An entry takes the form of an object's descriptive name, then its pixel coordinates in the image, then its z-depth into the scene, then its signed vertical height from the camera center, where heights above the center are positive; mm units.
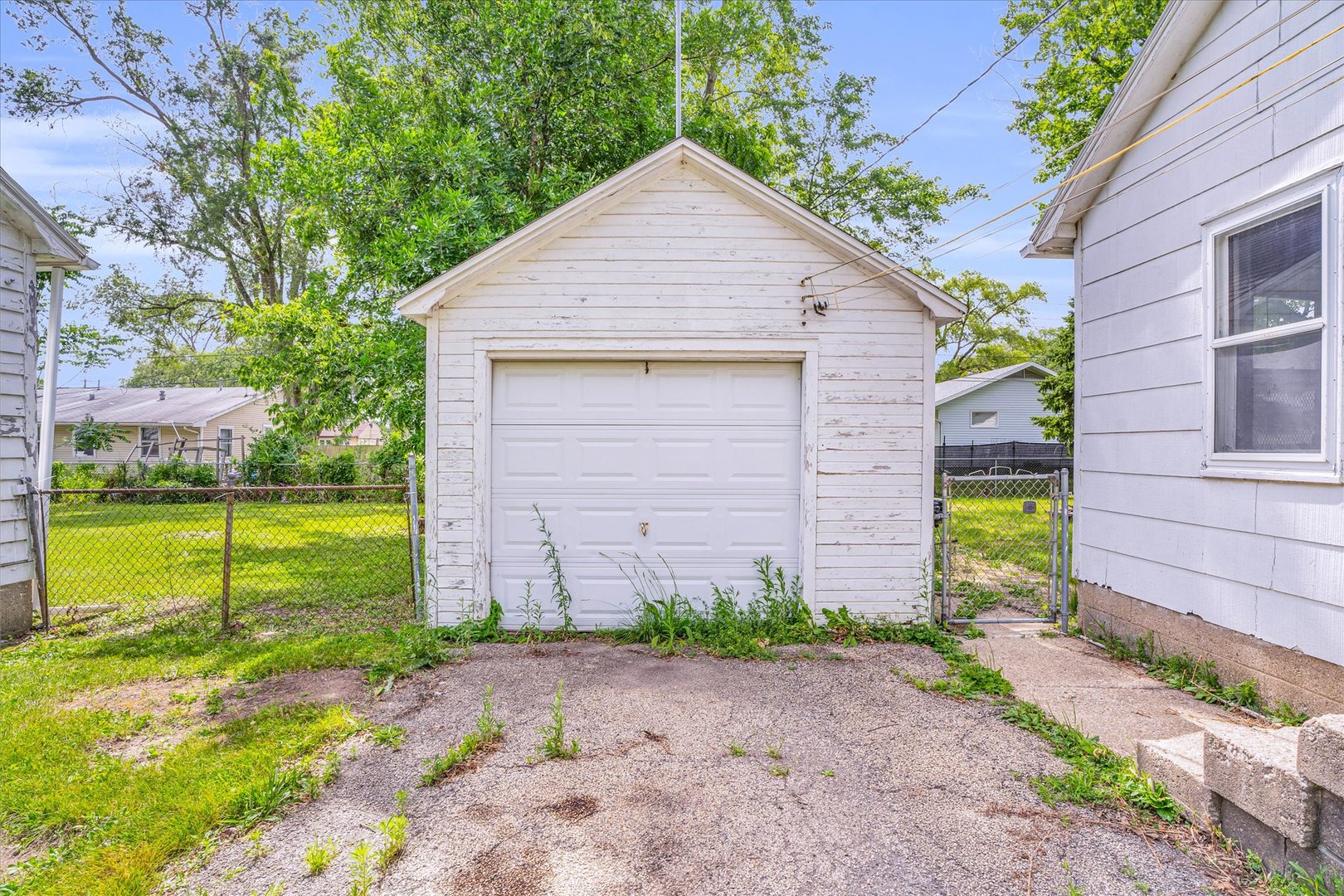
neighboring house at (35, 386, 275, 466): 26328 +1197
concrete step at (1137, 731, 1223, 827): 2602 -1260
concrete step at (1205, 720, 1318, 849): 2215 -1087
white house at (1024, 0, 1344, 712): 3414 +697
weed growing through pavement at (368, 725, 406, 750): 3600 -1535
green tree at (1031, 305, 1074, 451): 15312 +1611
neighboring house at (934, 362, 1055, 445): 25969 +1919
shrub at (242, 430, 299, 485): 17705 -238
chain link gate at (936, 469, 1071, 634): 5684 -1344
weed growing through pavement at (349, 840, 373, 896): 2353 -1513
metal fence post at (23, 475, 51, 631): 5656 -788
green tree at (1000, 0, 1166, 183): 12945 +8159
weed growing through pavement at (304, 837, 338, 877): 2502 -1524
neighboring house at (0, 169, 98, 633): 5465 +616
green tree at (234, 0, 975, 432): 9125 +4516
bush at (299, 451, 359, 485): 18047 -467
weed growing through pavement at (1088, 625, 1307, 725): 3637 -1310
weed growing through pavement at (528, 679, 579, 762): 3410 -1491
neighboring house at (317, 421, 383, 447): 22625 +962
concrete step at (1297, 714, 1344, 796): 2072 -905
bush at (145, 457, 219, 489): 18516 -645
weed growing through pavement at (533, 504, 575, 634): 5641 -982
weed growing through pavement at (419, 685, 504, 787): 3237 -1514
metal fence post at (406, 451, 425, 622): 5617 -757
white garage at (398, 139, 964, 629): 5500 +465
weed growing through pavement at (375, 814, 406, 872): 2541 -1508
